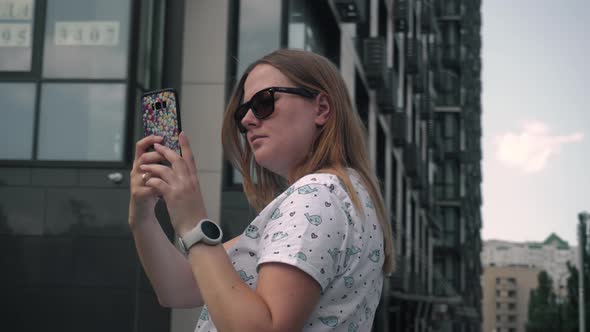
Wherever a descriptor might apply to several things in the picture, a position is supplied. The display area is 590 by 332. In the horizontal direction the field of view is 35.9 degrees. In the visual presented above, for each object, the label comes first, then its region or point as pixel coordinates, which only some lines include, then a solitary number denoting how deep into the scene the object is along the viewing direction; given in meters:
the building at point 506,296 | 184.50
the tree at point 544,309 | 87.38
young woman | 2.03
